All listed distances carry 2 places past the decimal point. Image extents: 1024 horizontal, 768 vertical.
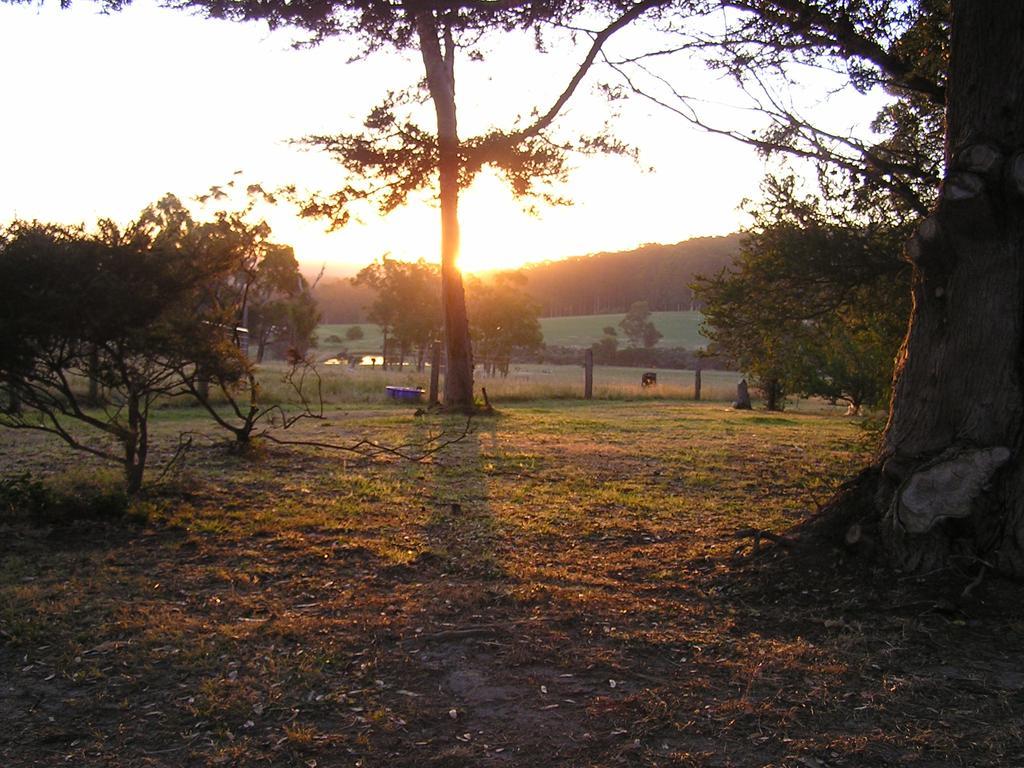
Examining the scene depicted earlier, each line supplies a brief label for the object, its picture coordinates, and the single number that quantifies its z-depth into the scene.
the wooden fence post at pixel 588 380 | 26.98
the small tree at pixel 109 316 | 5.33
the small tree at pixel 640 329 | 85.38
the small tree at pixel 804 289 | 9.20
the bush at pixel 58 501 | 5.67
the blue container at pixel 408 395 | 22.39
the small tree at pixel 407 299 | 50.78
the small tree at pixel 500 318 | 48.31
